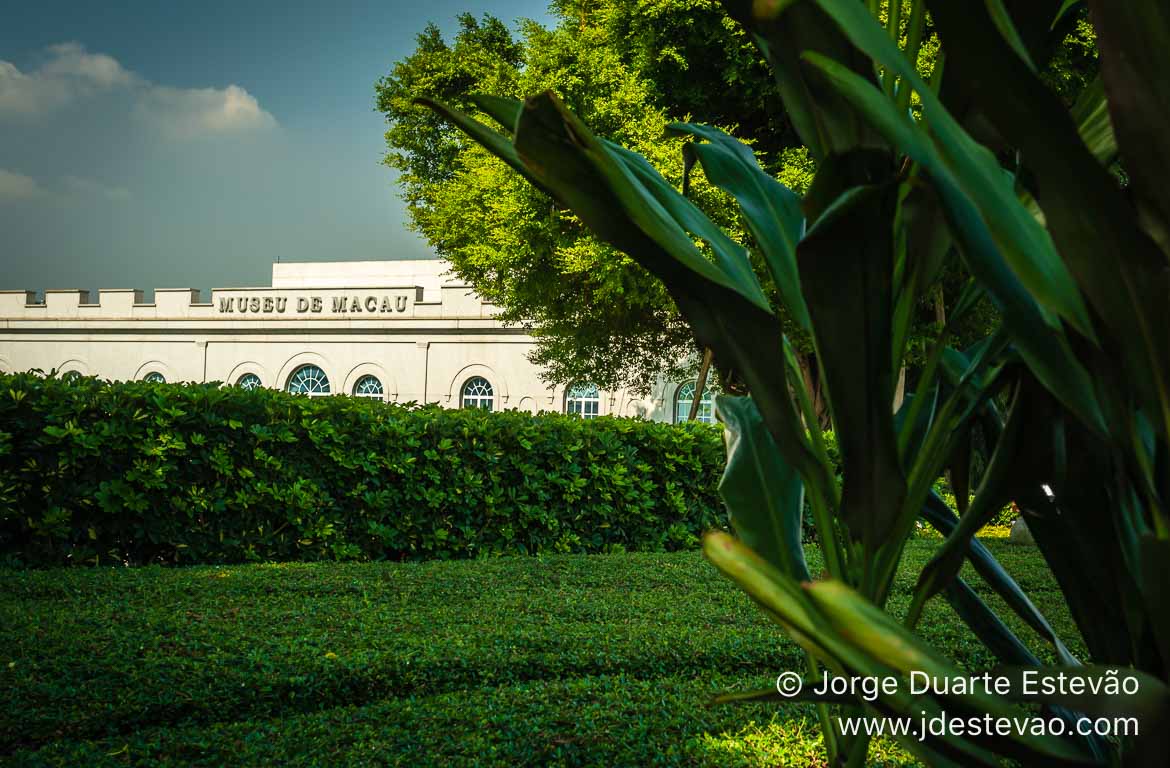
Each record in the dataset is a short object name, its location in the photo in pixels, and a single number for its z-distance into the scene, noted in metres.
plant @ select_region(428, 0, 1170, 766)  0.87
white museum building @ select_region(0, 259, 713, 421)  26.62
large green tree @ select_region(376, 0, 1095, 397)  13.88
